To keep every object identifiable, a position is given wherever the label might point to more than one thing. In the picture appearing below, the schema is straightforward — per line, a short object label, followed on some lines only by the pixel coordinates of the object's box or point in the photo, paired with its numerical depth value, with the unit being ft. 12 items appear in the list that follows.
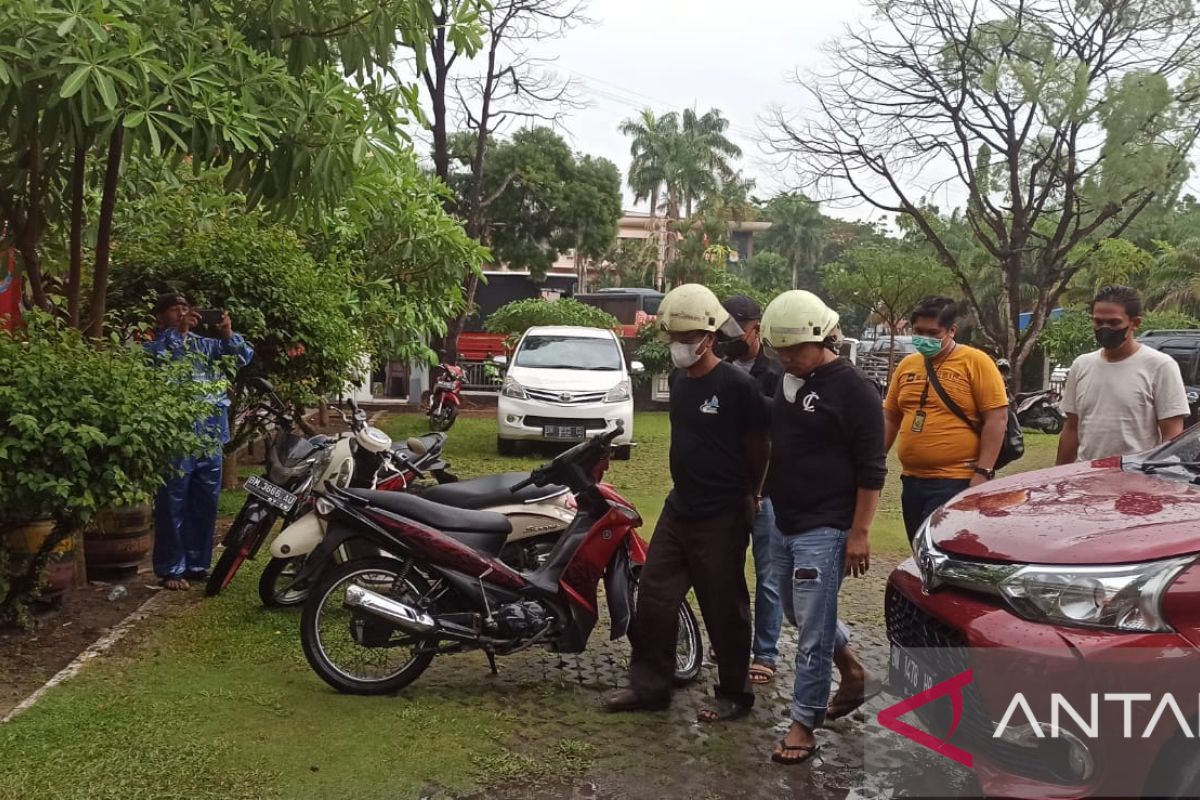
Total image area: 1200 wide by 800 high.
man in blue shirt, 19.66
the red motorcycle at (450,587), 14.66
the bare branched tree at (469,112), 57.47
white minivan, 40.19
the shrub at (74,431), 14.28
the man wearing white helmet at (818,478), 12.60
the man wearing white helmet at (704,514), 13.93
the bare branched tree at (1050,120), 39.47
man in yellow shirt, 15.55
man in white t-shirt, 15.75
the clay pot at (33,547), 16.29
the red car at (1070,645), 8.70
